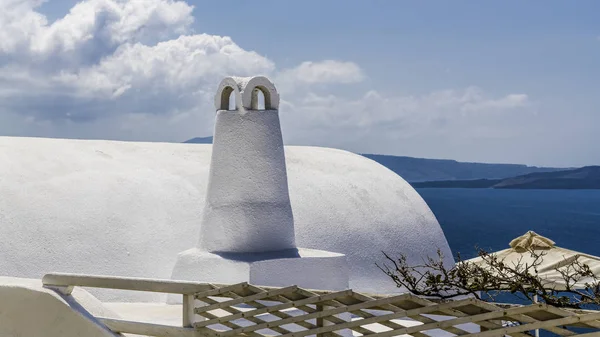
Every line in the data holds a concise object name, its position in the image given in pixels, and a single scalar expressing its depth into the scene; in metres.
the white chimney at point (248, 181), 11.23
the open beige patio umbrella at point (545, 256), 15.09
